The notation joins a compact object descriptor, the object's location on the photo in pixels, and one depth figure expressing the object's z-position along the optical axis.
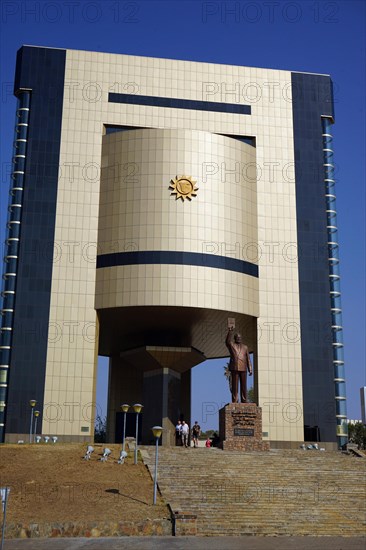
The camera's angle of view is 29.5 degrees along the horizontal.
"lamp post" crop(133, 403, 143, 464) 37.16
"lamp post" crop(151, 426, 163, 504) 32.26
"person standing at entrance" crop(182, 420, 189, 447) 50.16
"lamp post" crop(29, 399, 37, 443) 50.94
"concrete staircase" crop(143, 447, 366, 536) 29.05
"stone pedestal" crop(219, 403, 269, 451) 45.44
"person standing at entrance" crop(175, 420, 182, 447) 50.24
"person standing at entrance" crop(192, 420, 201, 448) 51.37
